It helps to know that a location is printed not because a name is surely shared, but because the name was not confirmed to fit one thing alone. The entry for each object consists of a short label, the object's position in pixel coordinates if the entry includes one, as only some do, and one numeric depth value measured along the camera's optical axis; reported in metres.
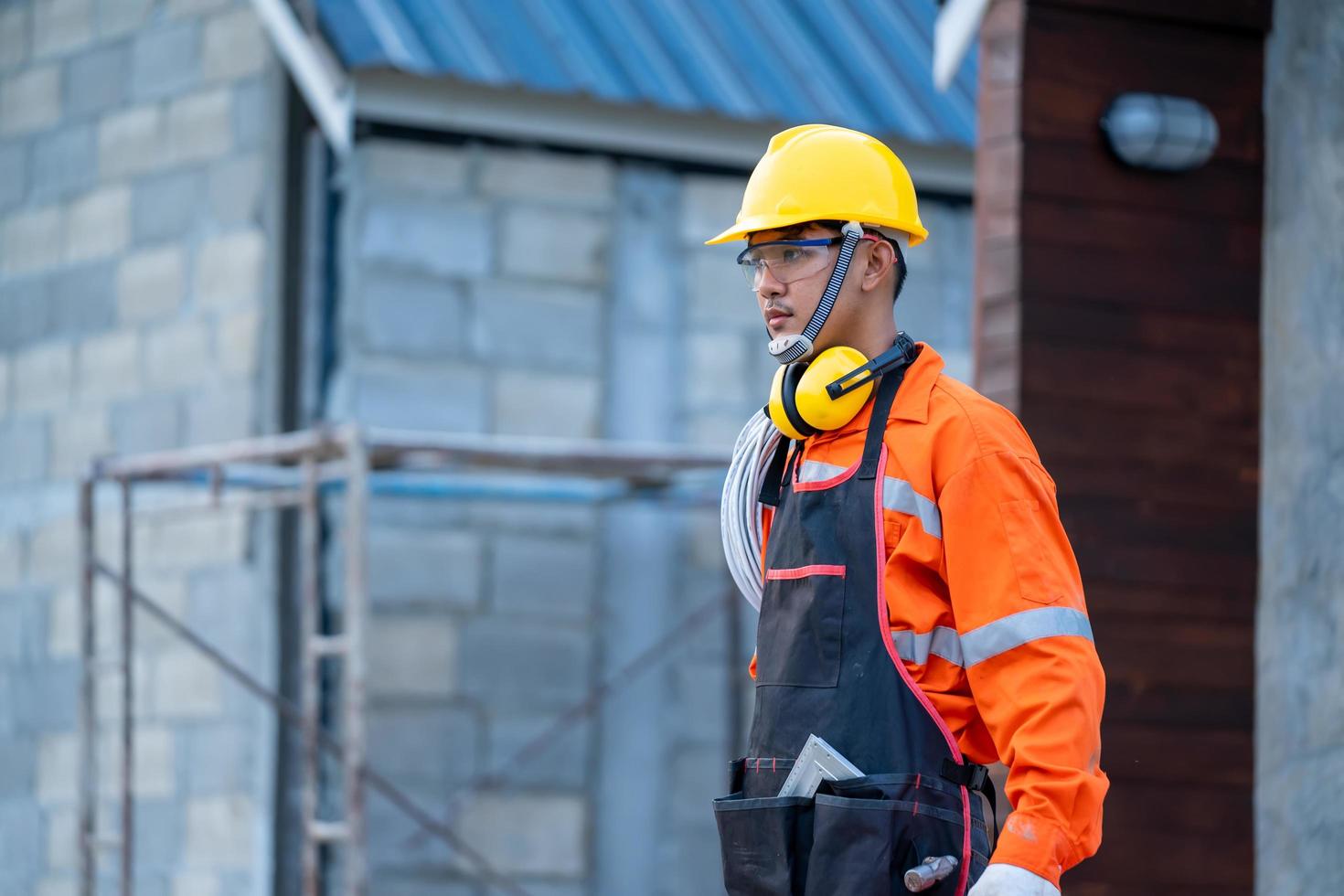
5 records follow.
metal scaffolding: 15.22
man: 6.14
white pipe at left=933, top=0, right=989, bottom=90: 10.67
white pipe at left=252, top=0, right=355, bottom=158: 17.12
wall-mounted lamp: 9.77
